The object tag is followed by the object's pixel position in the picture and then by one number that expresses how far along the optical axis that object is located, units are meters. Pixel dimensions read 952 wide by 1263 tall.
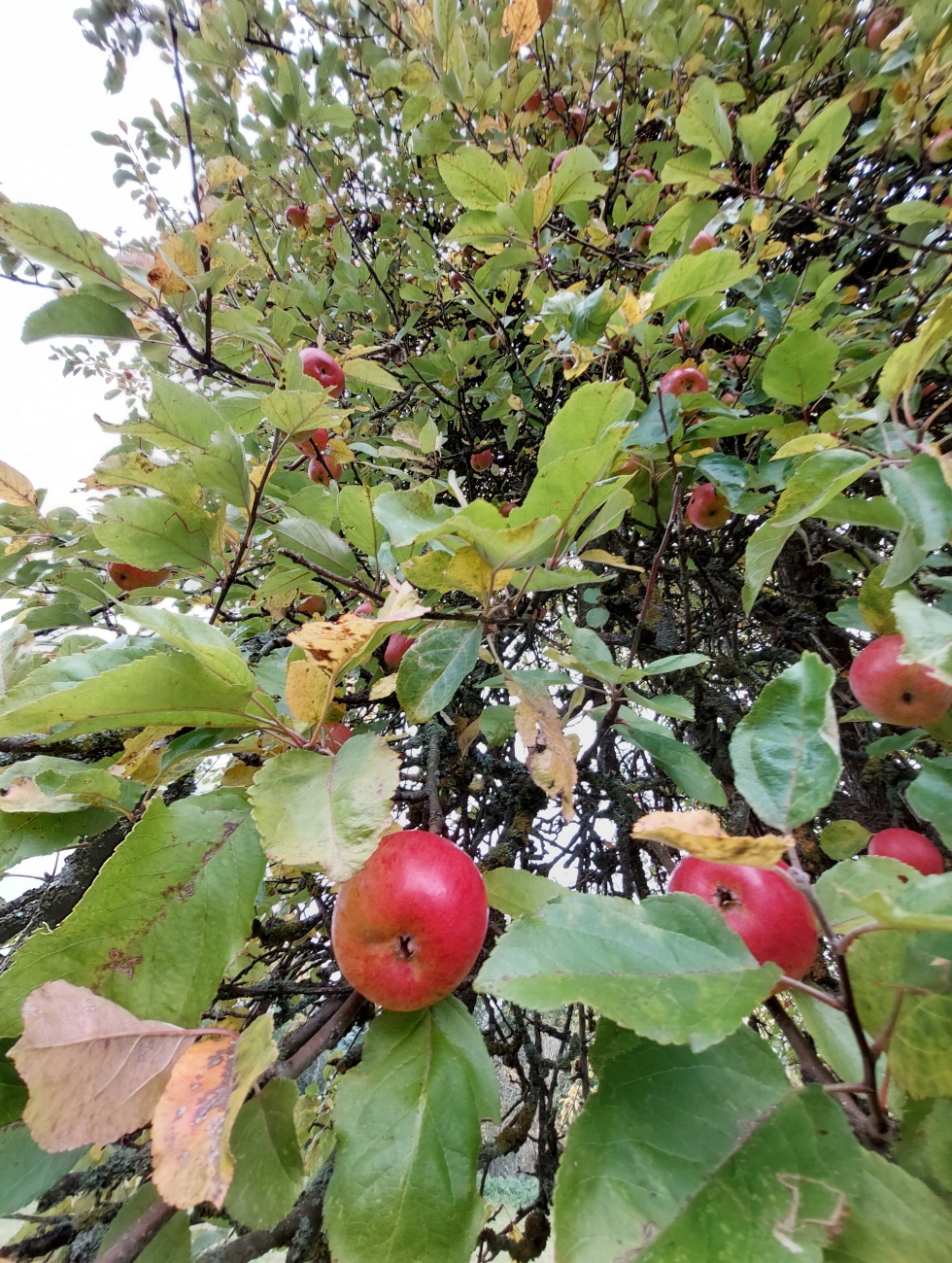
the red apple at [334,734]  0.75
